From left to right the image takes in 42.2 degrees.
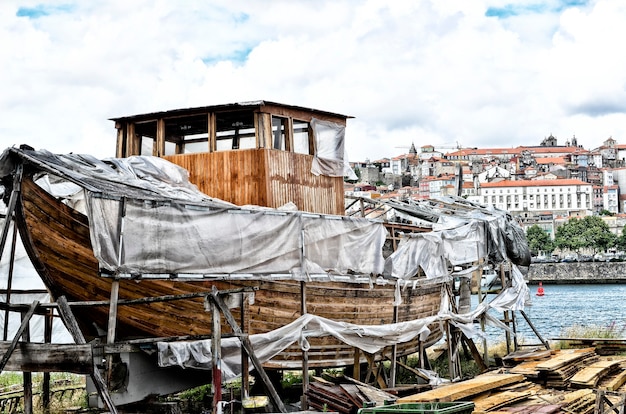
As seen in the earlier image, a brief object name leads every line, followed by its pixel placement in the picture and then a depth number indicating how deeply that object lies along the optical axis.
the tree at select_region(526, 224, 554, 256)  146.25
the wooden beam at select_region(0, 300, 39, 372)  10.76
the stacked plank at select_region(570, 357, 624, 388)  15.85
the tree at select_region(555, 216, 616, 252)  143.38
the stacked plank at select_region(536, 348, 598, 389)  16.16
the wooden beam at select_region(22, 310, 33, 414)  12.33
